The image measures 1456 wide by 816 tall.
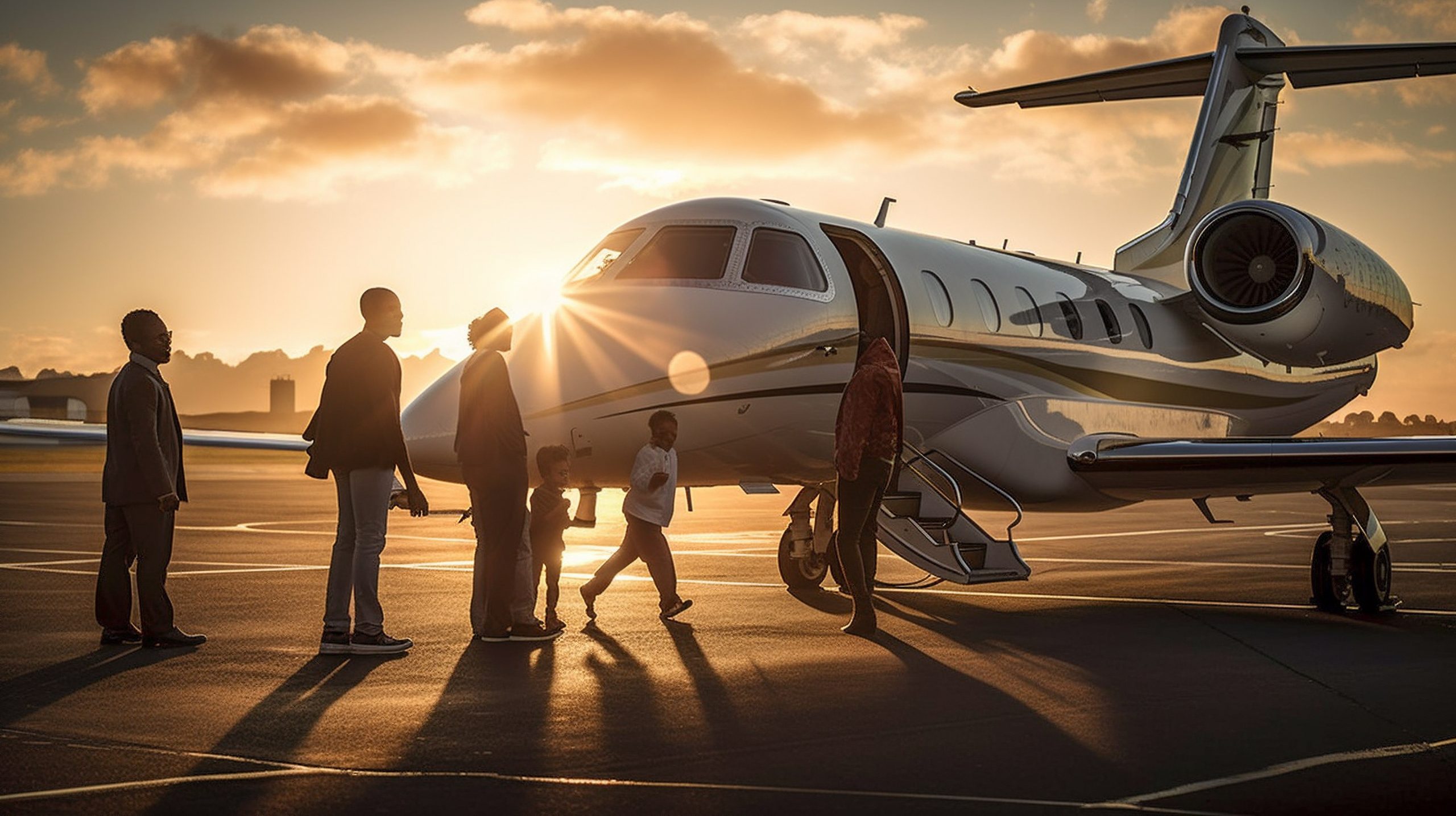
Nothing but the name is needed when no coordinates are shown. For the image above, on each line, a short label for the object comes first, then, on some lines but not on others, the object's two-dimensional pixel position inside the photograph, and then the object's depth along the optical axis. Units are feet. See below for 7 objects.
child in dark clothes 32.76
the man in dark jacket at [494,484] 30.45
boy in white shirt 33.27
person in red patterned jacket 32.22
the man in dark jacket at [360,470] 28.35
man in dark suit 29.12
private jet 34.42
